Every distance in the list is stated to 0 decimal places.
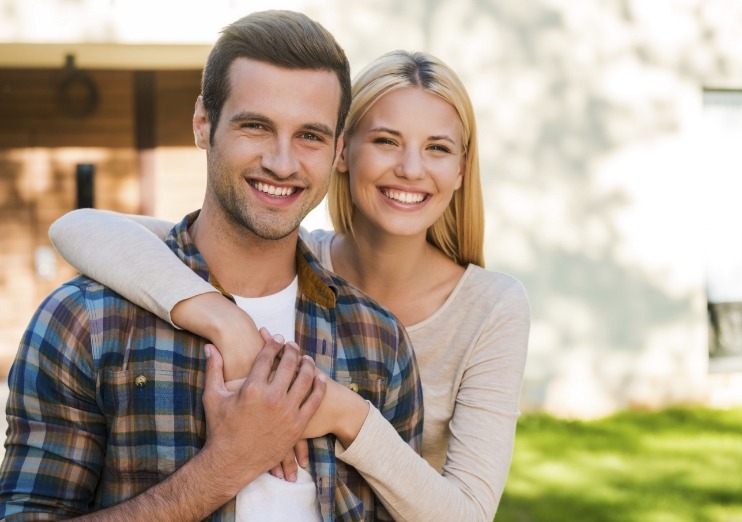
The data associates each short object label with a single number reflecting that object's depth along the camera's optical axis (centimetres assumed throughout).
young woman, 200
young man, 177
